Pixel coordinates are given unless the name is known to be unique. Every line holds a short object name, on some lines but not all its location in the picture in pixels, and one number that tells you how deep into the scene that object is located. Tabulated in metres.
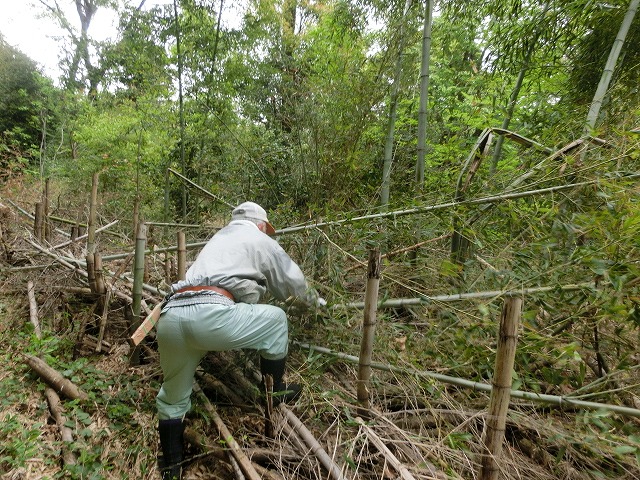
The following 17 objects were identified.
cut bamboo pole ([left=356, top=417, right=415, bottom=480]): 1.55
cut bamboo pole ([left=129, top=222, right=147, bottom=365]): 2.70
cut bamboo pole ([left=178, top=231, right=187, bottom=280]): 2.84
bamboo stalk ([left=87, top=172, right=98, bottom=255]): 3.78
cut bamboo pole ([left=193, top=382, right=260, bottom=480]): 1.87
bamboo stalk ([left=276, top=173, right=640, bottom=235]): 2.15
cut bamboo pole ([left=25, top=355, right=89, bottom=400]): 2.58
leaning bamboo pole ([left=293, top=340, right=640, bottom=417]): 1.53
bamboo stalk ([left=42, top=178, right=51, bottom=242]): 4.66
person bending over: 2.04
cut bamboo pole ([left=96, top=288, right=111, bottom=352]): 3.06
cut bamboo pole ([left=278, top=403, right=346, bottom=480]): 1.78
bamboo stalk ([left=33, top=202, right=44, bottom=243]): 4.47
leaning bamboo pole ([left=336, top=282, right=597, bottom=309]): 1.84
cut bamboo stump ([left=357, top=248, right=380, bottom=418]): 1.78
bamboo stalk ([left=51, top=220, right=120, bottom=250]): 4.20
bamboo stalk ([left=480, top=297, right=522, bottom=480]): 1.32
